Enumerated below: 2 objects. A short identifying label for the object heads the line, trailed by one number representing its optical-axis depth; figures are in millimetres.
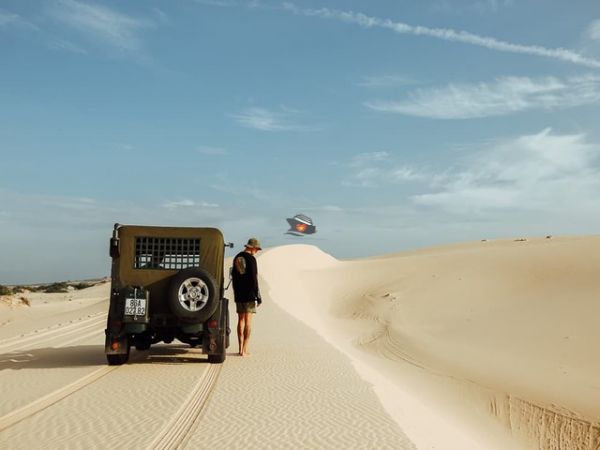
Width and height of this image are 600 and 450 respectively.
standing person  11820
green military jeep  10703
